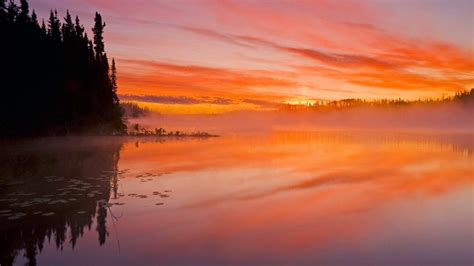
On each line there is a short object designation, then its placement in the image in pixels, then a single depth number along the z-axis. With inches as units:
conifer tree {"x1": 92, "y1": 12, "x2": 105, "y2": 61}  2452.8
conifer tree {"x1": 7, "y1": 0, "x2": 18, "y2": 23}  1657.6
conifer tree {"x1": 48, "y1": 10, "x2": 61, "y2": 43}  1967.3
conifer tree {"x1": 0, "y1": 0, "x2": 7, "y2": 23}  1601.9
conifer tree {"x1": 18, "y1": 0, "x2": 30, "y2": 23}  1722.4
